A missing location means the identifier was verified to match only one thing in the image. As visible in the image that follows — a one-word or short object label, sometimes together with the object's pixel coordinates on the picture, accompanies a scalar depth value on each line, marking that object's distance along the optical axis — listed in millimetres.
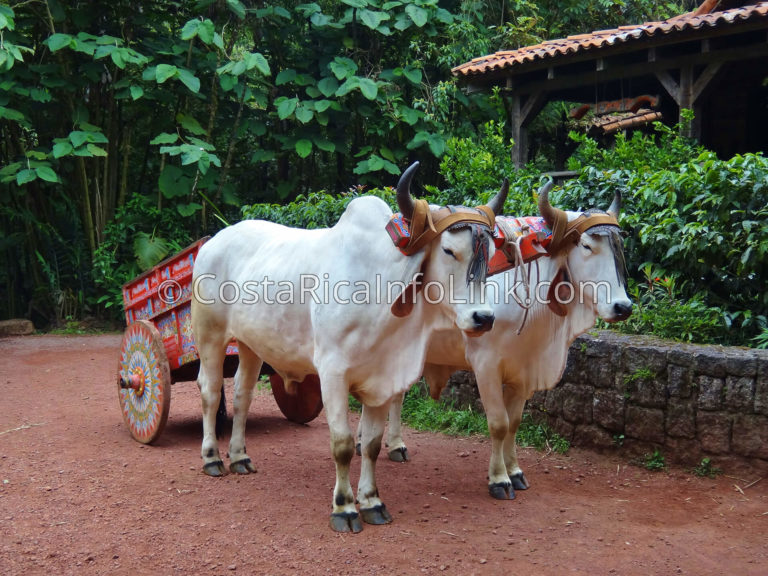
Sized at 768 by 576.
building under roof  7996
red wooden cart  5184
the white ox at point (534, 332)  4188
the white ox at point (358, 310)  3615
